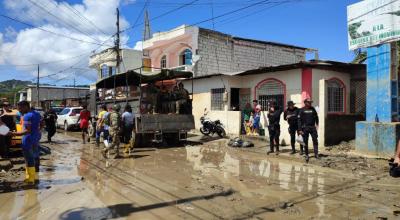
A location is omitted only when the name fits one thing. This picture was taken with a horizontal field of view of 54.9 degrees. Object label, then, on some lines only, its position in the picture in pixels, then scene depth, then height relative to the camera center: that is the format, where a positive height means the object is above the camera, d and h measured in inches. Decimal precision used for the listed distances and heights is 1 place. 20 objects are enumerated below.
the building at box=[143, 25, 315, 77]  1013.8 +171.0
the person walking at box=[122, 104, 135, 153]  518.3 -18.7
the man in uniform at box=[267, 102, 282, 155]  513.3 -14.4
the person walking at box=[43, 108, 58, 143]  662.5 -16.1
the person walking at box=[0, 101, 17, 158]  398.7 -10.6
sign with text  474.6 +113.0
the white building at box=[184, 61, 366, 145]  585.9 +34.7
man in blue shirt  317.4 -20.2
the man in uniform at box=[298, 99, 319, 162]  453.1 -15.4
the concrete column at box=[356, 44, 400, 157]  464.4 -0.7
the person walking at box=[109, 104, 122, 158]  476.7 -19.6
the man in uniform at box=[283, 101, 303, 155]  490.0 -9.5
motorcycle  730.8 -33.0
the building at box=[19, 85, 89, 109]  2225.8 +115.1
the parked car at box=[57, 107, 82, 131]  973.2 -16.2
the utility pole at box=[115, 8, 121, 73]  1099.3 +196.1
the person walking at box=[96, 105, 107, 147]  564.8 -17.6
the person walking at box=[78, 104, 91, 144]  637.3 -10.7
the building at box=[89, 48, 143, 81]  1439.5 +195.4
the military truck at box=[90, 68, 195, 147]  589.0 -4.5
